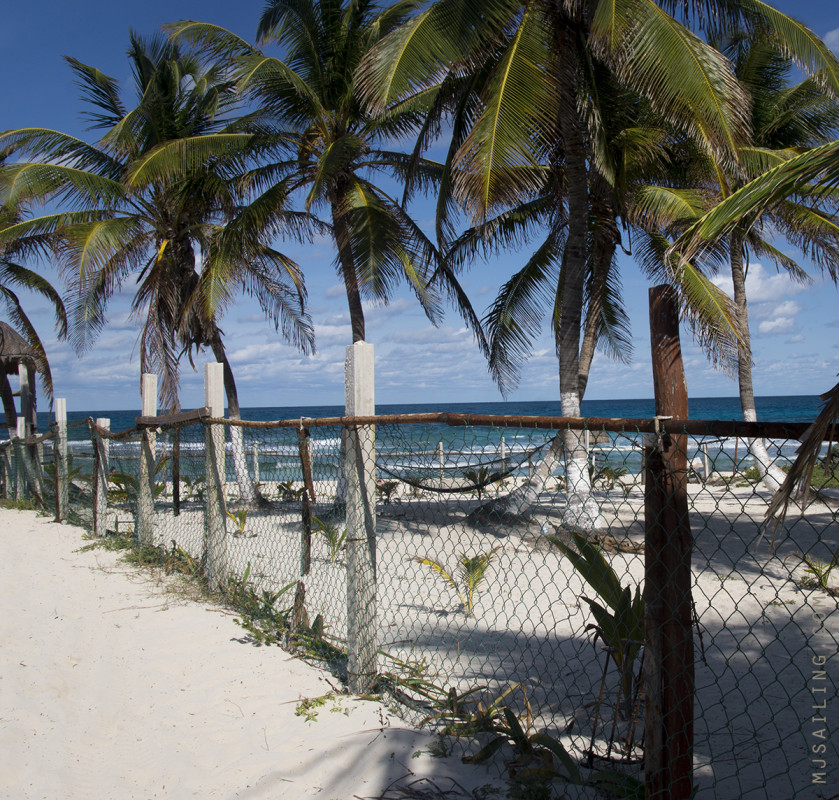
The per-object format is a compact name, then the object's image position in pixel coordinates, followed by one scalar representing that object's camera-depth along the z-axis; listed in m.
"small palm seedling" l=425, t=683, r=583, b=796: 2.54
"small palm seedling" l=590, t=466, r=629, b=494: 11.34
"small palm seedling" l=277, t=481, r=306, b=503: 10.28
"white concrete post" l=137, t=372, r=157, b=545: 6.71
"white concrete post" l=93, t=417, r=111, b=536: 7.78
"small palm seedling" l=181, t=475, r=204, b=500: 11.52
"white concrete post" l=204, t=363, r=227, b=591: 5.21
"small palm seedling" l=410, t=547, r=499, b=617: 5.11
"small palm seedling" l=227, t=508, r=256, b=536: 7.21
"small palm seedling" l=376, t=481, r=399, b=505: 10.14
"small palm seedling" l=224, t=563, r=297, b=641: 4.34
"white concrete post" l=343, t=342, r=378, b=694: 3.45
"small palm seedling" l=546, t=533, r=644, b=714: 2.73
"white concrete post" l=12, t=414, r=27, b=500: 11.41
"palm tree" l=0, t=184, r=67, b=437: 13.17
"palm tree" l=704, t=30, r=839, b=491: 11.39
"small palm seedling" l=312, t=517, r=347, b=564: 6.18
